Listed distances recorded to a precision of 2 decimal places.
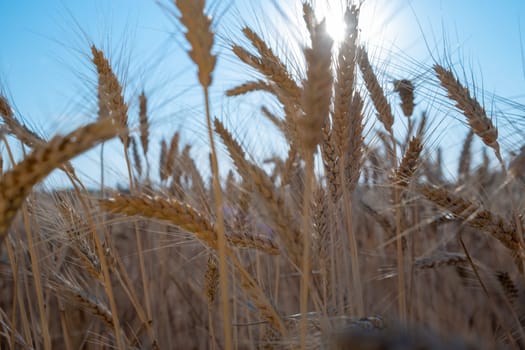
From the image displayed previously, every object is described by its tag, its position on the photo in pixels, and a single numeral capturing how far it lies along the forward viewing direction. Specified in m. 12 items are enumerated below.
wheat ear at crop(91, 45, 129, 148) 0.43
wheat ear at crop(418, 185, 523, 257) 0.38
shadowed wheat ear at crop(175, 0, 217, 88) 0.27
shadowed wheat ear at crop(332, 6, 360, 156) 0.38
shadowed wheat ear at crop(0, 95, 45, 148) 0.39
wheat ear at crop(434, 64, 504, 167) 0.41
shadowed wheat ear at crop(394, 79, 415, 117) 0.55
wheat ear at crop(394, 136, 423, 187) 0.45
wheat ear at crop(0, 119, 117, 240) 0.26
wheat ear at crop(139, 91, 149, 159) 0.63
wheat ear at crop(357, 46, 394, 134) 0.50
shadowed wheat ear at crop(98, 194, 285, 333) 0.30
